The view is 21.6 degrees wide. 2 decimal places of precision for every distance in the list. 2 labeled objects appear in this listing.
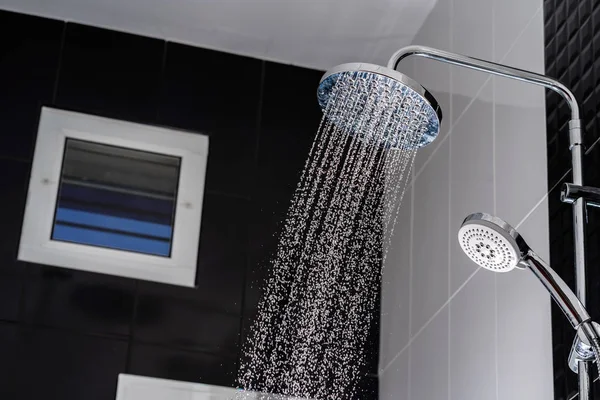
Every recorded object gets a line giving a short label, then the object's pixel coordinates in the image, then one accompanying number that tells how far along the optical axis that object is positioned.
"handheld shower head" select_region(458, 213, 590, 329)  2.53
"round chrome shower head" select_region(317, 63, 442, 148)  2.72
